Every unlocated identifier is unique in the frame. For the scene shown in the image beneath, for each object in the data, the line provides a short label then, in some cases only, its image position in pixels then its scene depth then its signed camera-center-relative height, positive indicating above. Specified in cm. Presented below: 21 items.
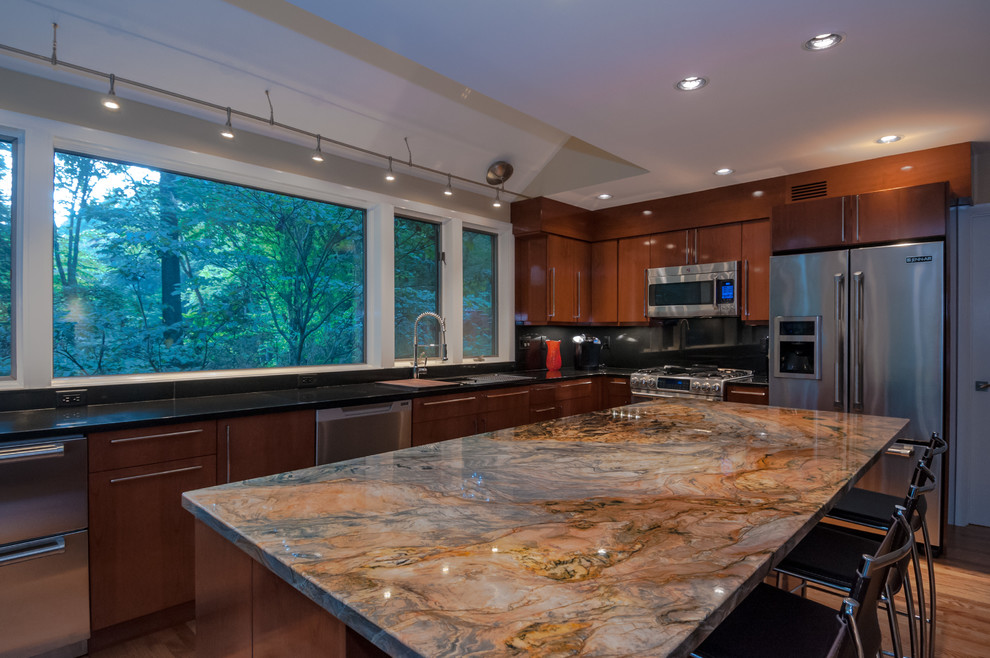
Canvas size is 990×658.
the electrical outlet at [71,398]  249 -32
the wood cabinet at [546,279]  476 +45
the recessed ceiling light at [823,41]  208 +113
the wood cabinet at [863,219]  314 +69
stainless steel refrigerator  310 -6
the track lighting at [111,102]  226 +96
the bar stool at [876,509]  180 -66
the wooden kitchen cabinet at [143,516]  212 -78
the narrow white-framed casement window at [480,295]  464 +30
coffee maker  514 -23
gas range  397 -41
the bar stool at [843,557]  134 -67
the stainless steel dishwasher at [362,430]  282 -57
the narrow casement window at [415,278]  411 +40
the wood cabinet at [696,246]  429 +69
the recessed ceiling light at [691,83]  244 +113
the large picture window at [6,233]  246 +44
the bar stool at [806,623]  89 -66
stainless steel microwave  425 +31
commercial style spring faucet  399 -11
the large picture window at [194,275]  267 +31
